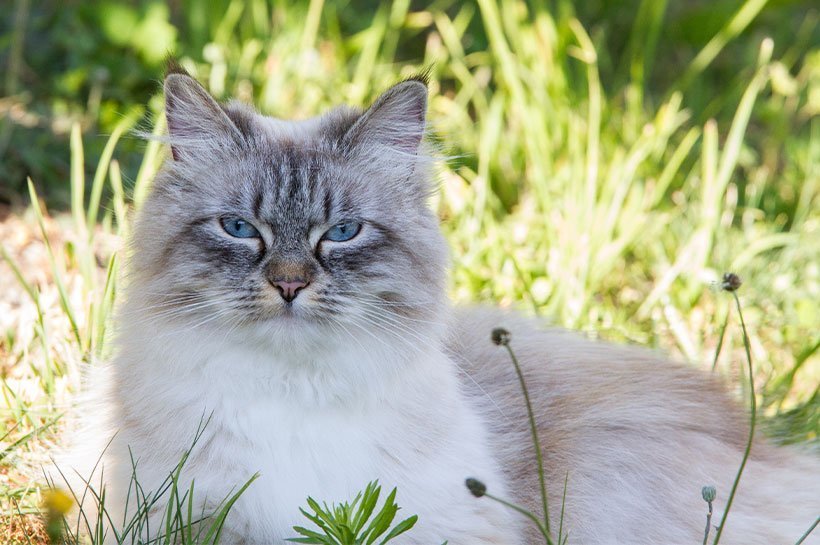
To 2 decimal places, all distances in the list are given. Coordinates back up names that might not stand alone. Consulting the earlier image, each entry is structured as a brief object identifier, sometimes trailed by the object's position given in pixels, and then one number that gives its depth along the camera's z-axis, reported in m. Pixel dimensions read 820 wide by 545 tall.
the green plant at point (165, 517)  4.28
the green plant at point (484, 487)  4.02
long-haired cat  4.50
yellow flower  3.54
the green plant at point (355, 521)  4.05
